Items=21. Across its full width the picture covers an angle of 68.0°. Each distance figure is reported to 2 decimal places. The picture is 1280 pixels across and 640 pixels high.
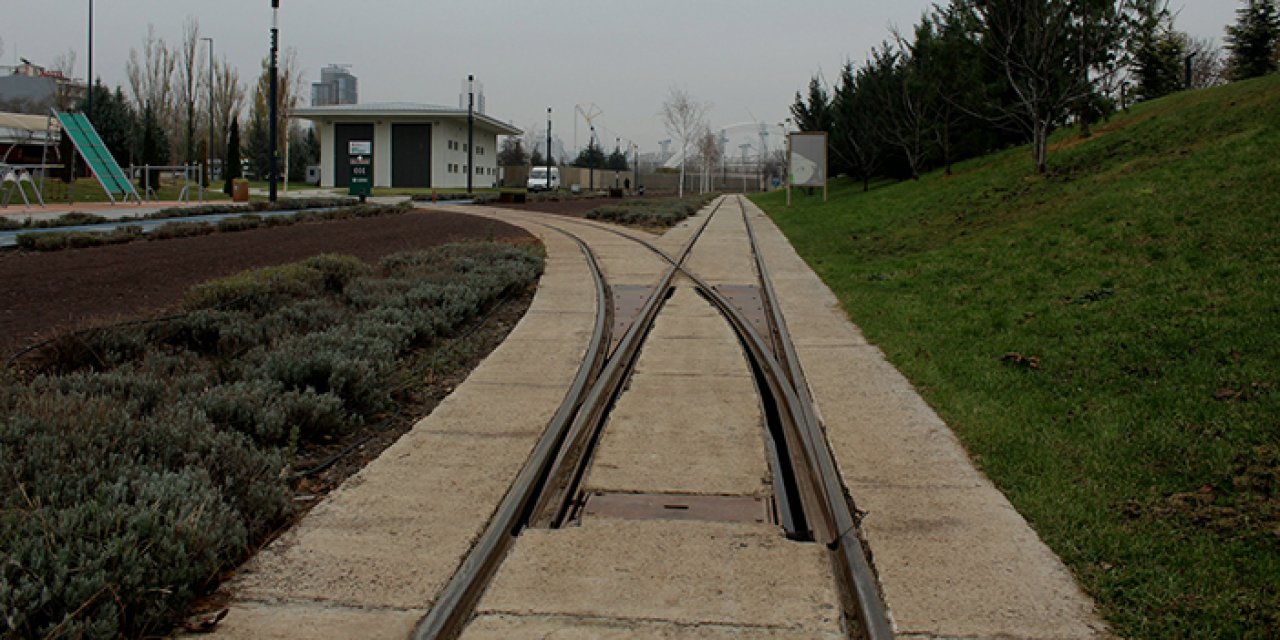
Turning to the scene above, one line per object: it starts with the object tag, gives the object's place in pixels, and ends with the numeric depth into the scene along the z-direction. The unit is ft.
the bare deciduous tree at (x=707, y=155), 301.43
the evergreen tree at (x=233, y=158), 144.17
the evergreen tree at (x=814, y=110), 163.73
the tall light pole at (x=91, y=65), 135.09
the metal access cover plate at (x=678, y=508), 15.39
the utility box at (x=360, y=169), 116.16
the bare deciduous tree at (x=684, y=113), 270.26
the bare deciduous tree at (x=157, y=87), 243.60
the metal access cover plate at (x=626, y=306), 30.74
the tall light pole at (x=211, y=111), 217.93
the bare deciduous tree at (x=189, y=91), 220.14
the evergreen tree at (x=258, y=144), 254.47
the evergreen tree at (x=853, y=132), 121.60
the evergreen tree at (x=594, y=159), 335.59
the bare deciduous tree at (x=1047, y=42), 63.05
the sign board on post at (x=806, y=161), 119.34
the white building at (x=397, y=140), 207.72
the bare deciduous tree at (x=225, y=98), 248.52
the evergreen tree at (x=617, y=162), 372.99
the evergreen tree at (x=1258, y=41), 115.65
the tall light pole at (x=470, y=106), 157.38
